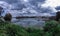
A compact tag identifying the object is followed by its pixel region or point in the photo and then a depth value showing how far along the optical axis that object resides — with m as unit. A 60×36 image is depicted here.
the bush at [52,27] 8.37
